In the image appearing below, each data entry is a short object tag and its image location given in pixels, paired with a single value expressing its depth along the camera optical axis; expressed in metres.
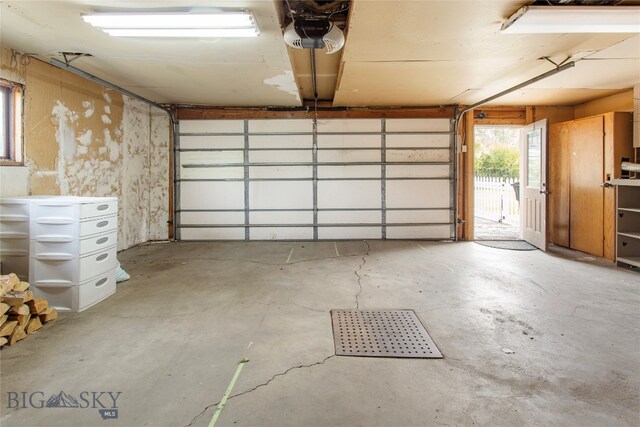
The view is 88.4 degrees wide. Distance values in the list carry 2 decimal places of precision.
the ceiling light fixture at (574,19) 2.68
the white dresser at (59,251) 2.98
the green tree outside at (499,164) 16.01
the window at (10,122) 3.46
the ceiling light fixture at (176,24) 2.80
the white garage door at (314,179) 6.69
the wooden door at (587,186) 5.13
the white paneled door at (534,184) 5.64
